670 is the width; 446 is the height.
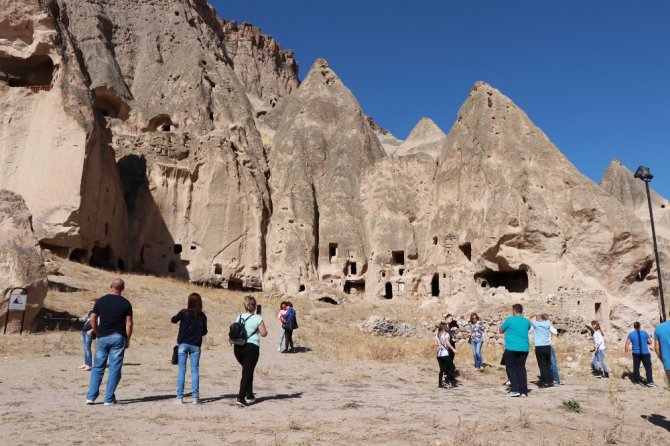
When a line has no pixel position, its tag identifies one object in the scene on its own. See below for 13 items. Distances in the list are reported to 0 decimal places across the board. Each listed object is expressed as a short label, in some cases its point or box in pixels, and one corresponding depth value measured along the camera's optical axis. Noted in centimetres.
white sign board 1233
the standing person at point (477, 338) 1251
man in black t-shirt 684
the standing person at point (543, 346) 1024
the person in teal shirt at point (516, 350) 895
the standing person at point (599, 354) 1216
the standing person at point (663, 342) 693
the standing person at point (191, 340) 721
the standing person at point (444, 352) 1016
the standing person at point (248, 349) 724
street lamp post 1333
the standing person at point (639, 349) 1134
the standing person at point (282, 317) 1414
